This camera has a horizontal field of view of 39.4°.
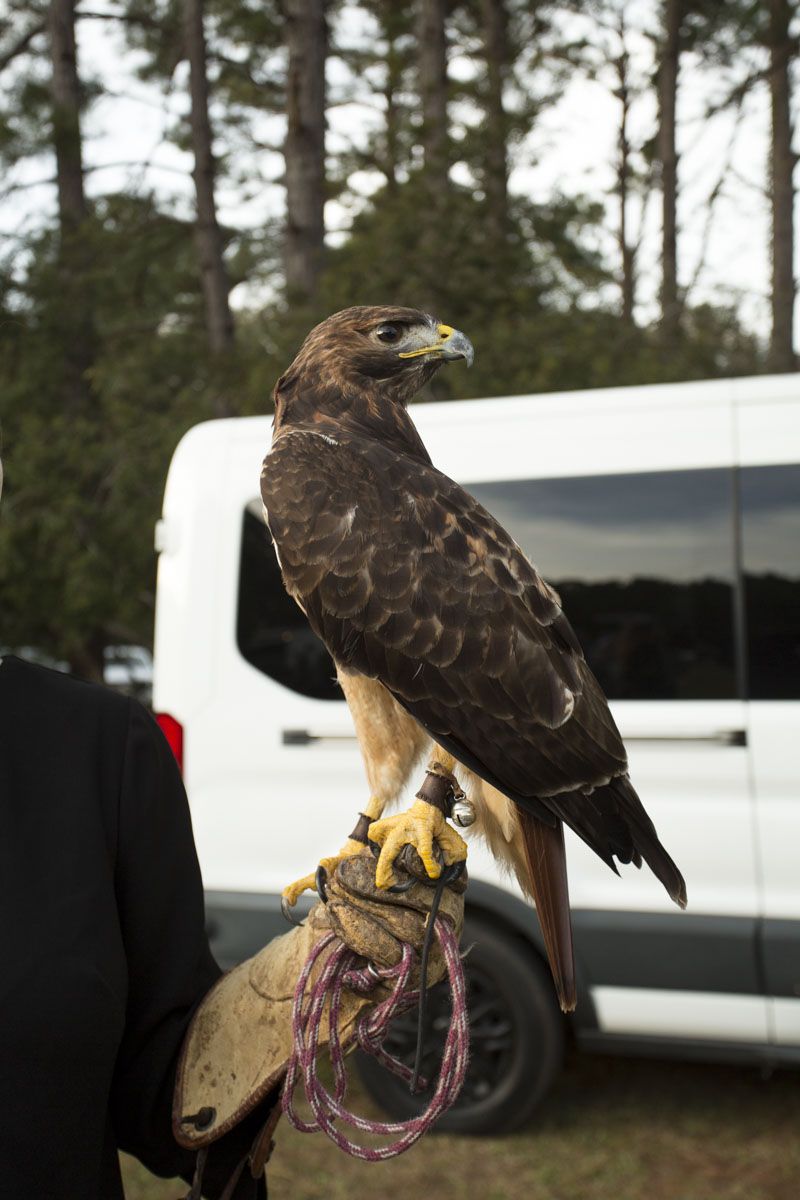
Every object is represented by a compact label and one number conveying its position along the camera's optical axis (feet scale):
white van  11.40
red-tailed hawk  5.12
